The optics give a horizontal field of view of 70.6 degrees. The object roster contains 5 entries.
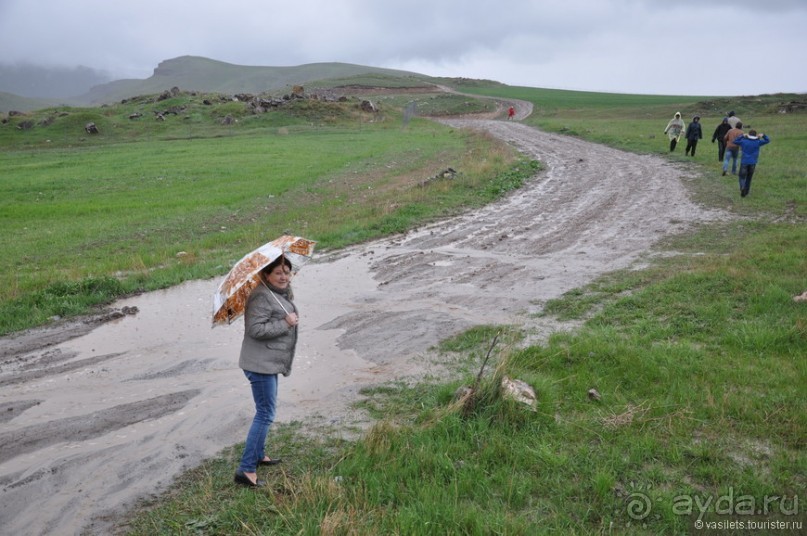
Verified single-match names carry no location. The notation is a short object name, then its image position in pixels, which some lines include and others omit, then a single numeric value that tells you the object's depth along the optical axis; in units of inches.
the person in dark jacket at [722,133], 845.2
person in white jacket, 1023.6
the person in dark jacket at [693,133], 949.2
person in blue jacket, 619.2
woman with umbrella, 196.9
